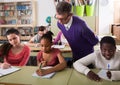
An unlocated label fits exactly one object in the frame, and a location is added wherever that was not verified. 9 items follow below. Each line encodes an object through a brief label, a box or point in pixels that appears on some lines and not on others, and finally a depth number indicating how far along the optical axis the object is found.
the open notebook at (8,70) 1.65
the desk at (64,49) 3.01
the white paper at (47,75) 1.56
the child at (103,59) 1.63
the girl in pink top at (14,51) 2.06
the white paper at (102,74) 1.52
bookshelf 5.95
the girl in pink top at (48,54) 1.91
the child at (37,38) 3.72
